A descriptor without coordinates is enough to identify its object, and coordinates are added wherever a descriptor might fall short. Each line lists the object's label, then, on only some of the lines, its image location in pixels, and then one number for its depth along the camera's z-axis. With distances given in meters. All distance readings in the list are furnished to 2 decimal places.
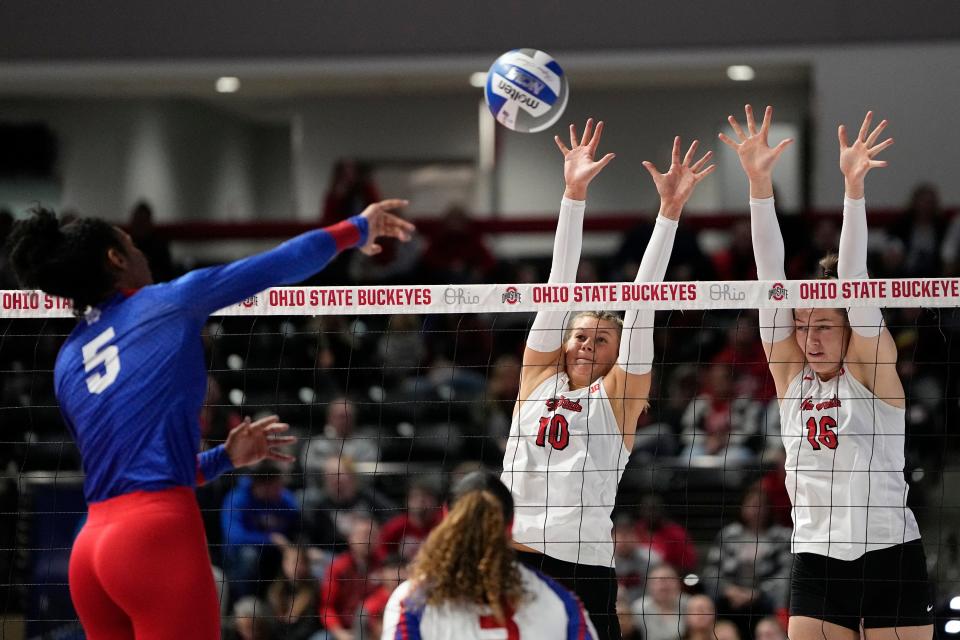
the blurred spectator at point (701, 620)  15.66
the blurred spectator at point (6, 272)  23.97
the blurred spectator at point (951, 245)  22.66
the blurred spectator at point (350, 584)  17.23
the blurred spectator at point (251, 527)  18.28
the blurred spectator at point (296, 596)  17.14
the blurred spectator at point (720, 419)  20.11
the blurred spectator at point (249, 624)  16.92
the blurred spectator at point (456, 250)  25.25
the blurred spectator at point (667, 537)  17.98
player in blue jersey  7.23
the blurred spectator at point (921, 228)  23.09
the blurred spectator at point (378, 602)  16.84
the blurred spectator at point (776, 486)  18.73
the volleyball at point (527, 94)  12.65
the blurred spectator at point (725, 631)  15.77
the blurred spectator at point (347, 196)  25.92
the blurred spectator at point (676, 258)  23.48
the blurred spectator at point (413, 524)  18.06
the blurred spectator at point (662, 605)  16.59
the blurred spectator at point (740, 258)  23.75
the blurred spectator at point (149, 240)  23.39
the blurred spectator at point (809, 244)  23.14
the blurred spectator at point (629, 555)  17.69
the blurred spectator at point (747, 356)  21.61
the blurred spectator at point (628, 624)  16.73
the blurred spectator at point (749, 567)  17.25
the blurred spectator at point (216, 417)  19.69
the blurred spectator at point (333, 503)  19.23
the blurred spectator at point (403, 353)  23.31
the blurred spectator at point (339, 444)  20.09
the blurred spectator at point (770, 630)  15.51
